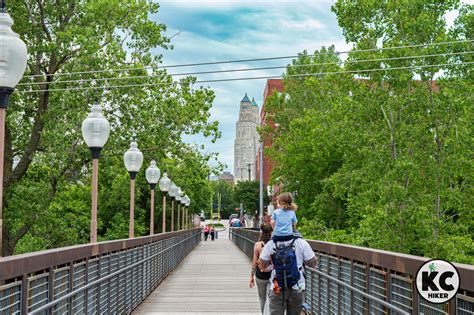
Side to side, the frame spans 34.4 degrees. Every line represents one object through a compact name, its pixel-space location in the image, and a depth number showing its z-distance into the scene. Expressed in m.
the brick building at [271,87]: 106.38
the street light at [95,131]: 13.38
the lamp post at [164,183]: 32.41
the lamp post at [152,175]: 25.51
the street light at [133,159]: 19.34
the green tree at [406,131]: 37.97
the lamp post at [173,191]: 37.59
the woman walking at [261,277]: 10.30
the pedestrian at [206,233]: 89.41
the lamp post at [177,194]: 42.14
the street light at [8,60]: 8.17
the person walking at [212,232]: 85.46
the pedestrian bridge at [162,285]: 6.16
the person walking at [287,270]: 7.70
